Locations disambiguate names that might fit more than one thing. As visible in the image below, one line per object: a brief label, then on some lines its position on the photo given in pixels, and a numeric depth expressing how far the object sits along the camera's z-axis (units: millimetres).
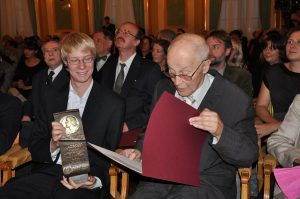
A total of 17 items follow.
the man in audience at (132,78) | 3830
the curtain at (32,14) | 14016
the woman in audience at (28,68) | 6355
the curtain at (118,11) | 13250
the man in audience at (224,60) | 4047
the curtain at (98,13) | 13492
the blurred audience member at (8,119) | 2918
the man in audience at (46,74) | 3891
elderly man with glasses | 2154
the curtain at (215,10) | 12438
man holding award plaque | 2438
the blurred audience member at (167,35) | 5992
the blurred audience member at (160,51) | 5305
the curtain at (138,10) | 13094
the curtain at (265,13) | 11914
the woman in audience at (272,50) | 4453
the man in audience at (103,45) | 5773
